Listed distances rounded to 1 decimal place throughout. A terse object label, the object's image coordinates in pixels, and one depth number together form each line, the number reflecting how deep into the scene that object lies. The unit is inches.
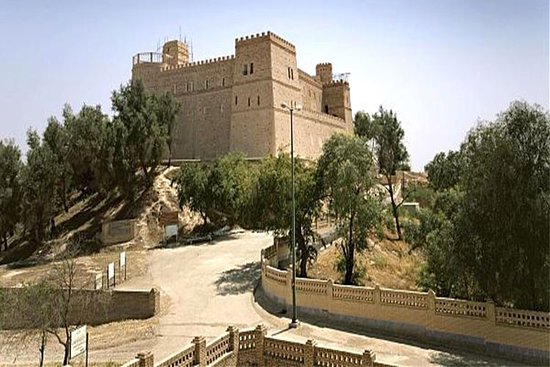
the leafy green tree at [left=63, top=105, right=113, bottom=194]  1302.9
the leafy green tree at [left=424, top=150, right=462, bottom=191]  1191.7
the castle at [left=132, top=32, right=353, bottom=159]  1695.4
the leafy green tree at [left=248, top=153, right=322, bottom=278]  832.9
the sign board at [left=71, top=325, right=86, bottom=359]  466.9
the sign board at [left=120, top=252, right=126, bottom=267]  897.6
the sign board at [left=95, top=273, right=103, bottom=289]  815.3
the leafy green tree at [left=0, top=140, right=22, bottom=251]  1236.2
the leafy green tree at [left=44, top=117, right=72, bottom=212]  1277.1
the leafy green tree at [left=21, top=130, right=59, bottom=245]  1233.4
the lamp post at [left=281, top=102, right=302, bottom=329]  622.6
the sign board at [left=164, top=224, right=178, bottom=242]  1253.1
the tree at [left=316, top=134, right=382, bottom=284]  805.9
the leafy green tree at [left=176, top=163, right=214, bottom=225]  1248.2
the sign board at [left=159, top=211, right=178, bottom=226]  1314.0
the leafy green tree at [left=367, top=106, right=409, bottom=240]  1559.4
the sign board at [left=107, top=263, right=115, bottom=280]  815.7
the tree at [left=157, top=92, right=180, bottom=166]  1507.1
